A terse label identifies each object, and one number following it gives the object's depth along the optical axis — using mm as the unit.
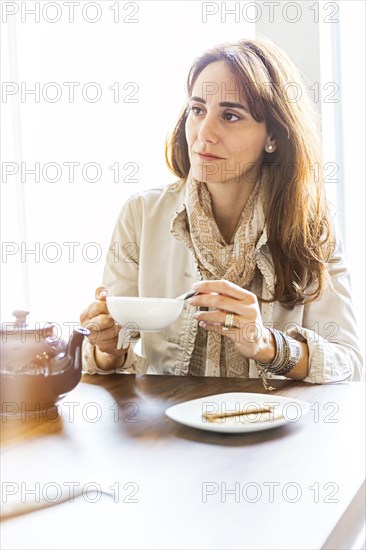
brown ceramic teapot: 1188
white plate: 1056
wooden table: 727
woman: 1734
